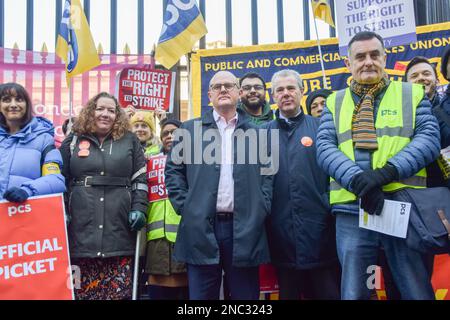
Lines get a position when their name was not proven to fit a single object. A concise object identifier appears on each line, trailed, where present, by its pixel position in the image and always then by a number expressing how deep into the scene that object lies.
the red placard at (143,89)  5.73
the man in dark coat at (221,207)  2.61
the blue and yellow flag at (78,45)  4.48
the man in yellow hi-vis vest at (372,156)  2.26
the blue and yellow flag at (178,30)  4.86
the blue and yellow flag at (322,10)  5.46
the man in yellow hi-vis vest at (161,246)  3.27
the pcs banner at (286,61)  5.50
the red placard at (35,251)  2.79
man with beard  3.73
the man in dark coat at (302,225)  2.75
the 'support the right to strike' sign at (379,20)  4.78
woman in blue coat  2.86
